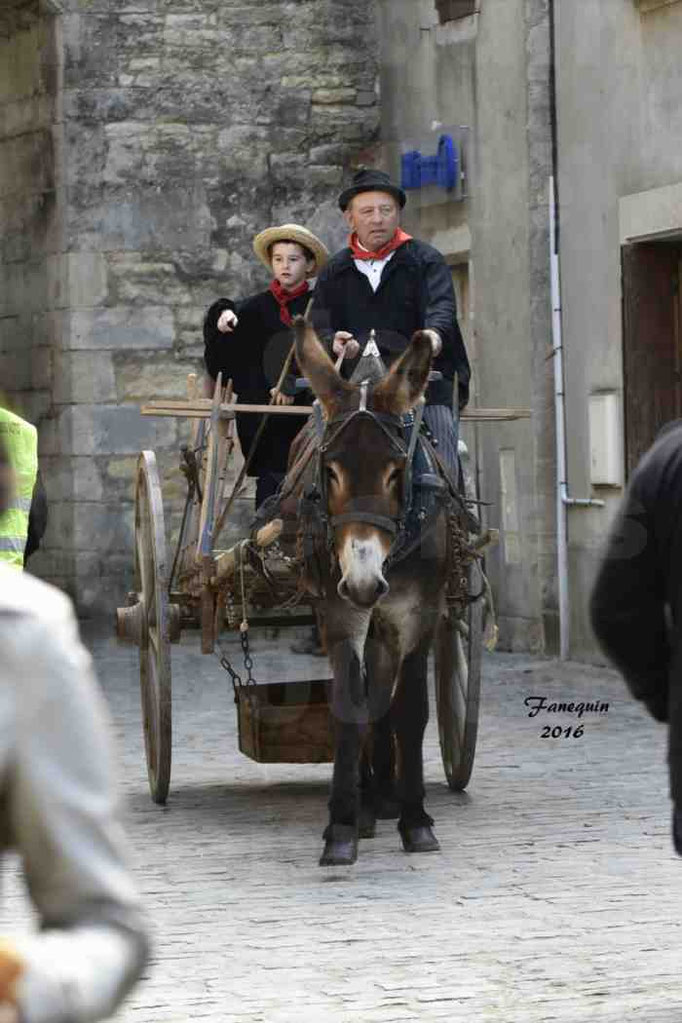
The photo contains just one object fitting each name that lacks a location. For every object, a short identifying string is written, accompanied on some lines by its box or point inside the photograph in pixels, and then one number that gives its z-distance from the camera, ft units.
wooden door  75.12
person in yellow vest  36.68
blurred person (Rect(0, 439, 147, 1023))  10.19
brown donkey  40.76
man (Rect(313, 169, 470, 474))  45.97
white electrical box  76.55
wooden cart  47.45
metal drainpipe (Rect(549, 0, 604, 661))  80.33
